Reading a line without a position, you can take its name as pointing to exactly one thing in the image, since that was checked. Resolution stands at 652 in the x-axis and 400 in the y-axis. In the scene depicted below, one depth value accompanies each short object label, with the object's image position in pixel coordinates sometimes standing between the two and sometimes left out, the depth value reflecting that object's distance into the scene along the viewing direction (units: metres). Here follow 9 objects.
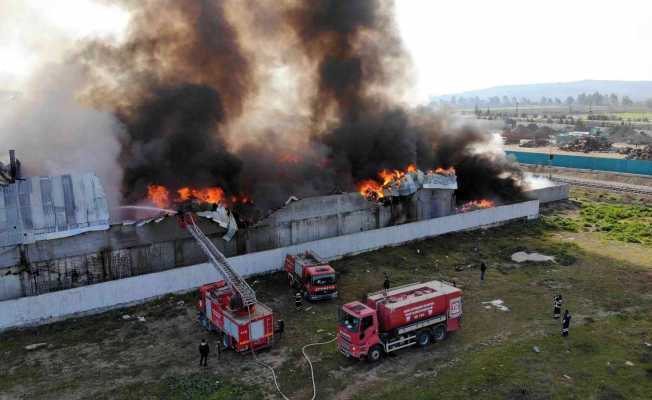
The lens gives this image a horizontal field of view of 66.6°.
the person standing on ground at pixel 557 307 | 20.84
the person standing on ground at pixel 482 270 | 25.48
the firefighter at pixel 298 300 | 22.78
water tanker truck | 17.30
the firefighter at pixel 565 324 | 19.09
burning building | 24.81
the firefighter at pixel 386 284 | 23.98
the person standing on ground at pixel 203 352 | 17.36
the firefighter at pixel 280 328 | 19.53
